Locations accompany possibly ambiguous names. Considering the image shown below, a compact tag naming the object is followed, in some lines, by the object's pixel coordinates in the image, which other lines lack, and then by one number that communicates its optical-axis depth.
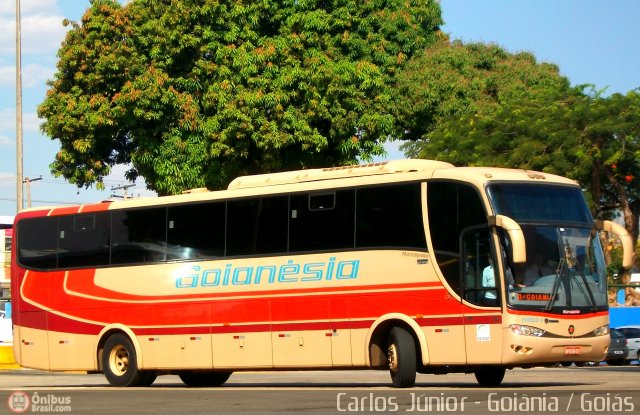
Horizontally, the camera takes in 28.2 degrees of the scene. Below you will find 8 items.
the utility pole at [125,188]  91.76
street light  36.59
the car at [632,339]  40.31
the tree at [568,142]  41.66
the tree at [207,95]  39.03
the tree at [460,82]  44.94
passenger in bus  18.45
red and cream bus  18.61
